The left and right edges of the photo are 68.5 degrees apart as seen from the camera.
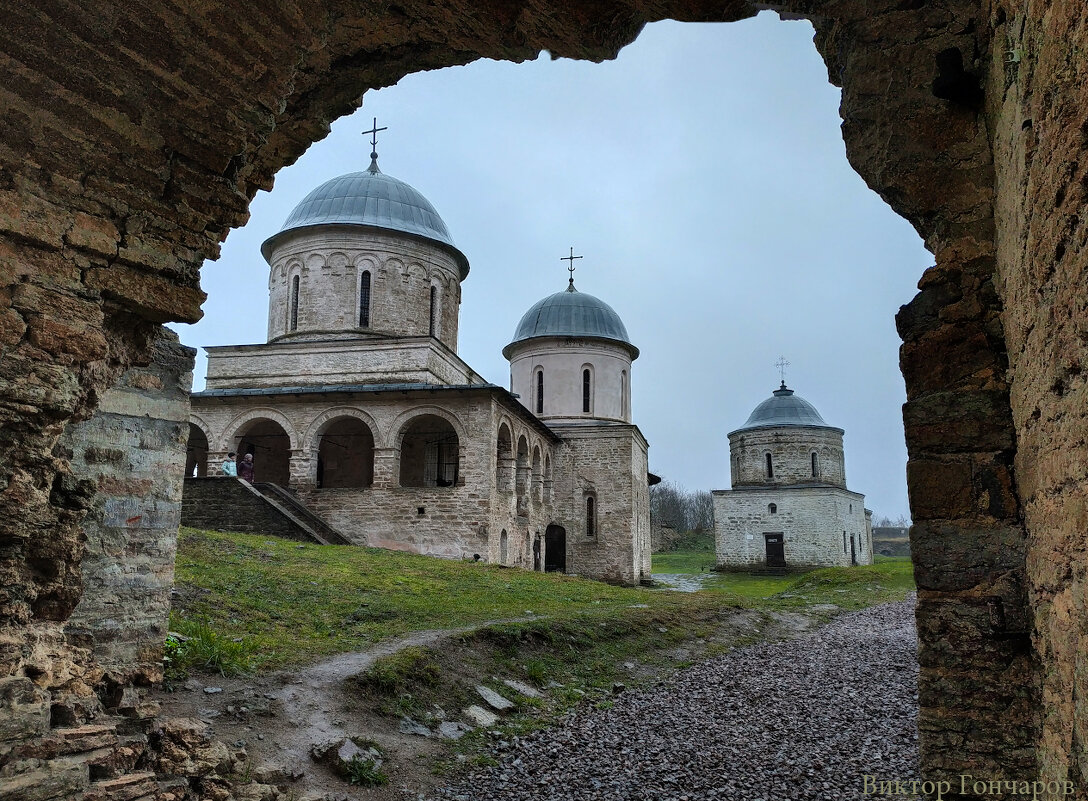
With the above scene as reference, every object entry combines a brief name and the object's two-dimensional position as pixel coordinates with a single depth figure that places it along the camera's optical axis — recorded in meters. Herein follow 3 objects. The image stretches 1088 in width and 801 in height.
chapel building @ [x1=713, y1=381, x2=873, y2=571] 35.91
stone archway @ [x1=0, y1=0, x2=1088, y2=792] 2.27
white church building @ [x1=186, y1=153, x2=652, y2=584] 20.41
